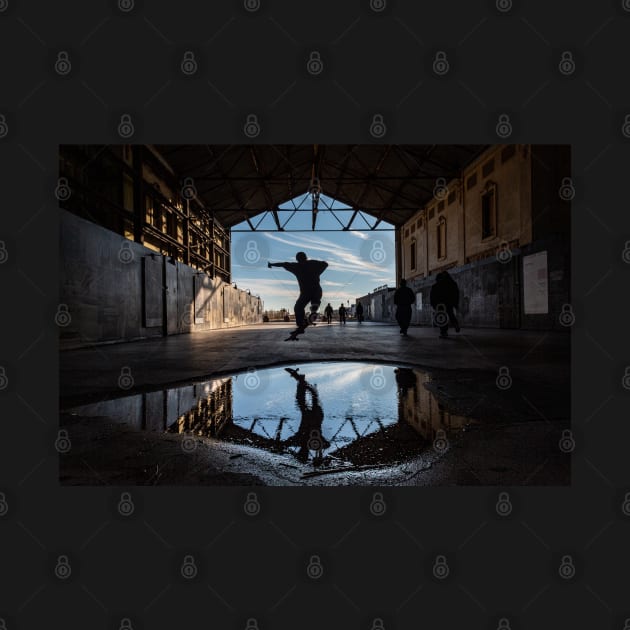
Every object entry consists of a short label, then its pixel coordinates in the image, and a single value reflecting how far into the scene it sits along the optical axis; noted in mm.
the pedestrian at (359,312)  22034
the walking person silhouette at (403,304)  9859
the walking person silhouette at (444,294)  8781
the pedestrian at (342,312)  21750
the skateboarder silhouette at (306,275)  7797
